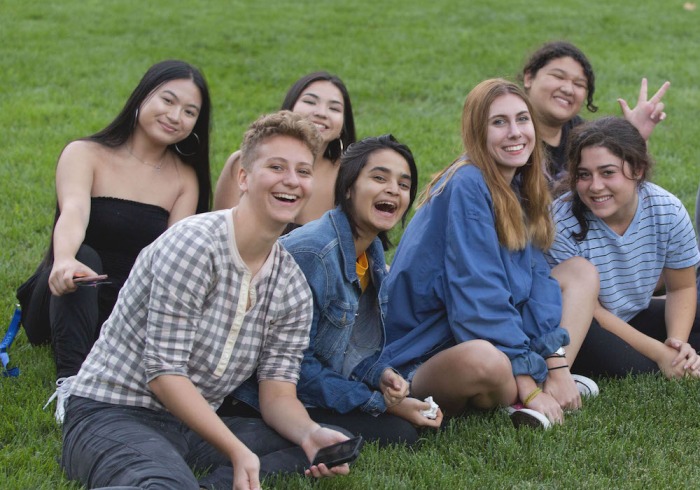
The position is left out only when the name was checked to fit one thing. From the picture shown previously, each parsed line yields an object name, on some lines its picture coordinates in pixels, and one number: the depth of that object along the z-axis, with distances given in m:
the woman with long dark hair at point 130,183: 4.46
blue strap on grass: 4.39
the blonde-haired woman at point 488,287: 4.03
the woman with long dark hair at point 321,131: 5.22
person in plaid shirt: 3.23
